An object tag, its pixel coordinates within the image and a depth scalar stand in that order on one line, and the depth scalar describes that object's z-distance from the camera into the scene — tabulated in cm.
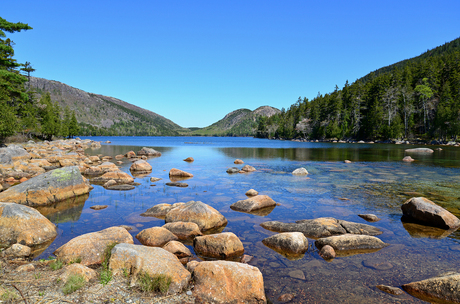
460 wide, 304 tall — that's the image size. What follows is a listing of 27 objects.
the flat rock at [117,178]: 2139
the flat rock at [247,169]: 2892
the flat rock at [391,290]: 644
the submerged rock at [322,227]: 1037
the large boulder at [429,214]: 1125
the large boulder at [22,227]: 879
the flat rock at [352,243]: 909
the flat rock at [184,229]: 1009
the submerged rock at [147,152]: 5184
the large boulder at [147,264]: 604
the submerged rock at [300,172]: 2706
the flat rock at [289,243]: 885
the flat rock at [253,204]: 1395
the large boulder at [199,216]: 1116
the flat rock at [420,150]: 5212
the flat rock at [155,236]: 922
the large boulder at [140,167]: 2894
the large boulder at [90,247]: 724
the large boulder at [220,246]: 843
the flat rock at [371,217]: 1241
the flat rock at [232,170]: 2808
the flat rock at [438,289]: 608
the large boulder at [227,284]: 582
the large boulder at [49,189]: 1354
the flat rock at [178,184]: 2035
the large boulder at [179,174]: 2503
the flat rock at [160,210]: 1277
